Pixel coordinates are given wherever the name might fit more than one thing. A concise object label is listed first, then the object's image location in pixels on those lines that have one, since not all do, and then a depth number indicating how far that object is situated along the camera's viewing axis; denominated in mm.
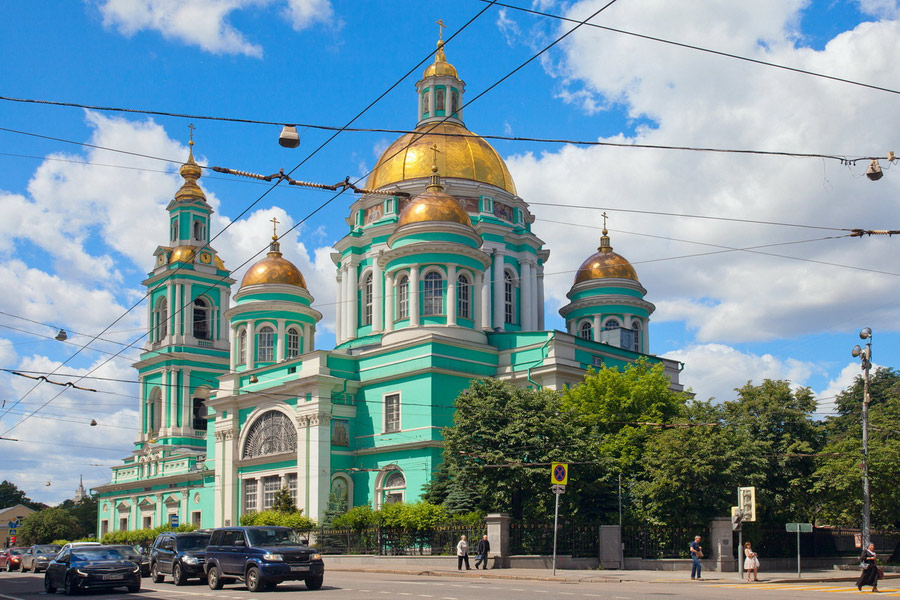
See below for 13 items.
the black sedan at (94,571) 22572
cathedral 46438
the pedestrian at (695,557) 27797
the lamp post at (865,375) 31297
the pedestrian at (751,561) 27047
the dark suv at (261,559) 21984
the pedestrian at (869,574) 23000
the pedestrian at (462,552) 30656
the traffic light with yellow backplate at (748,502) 28359
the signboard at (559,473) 27547
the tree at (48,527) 92125
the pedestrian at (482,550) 30719
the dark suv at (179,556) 25812
